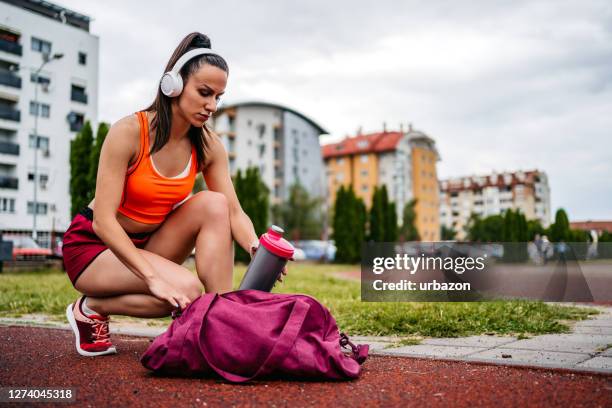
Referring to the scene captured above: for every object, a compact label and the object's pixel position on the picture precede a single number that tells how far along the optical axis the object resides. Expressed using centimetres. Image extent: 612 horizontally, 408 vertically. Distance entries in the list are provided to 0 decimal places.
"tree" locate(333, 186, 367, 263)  3088
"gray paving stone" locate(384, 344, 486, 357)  340
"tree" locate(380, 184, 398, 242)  3319
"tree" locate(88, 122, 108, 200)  1681
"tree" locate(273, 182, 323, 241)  5528
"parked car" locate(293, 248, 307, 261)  3206
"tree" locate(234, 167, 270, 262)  2652
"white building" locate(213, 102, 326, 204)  6075
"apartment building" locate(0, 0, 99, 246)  3803
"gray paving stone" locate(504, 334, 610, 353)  353
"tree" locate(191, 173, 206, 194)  4520
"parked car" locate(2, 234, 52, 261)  1883
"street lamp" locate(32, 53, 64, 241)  3746
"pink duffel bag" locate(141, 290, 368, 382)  267
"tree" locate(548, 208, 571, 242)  2812
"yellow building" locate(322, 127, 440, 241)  7656
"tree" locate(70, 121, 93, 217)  1780
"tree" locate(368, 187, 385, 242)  3262
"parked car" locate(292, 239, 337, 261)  3462
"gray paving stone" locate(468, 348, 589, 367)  305
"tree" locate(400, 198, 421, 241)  7080
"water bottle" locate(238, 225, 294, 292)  312
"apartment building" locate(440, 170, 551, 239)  9451
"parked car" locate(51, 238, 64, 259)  1890
